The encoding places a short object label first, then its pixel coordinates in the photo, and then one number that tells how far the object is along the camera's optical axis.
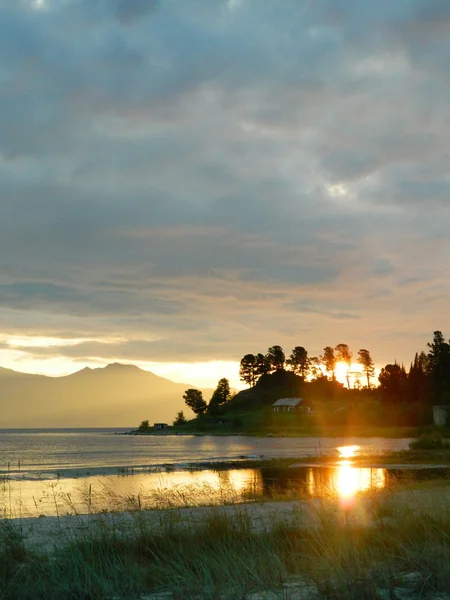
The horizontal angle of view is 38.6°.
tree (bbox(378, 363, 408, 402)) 156.62
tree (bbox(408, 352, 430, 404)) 146.38
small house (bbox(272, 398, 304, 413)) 189.55
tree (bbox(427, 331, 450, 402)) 141.57
